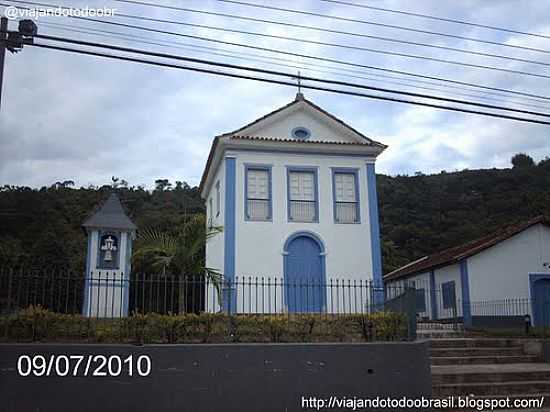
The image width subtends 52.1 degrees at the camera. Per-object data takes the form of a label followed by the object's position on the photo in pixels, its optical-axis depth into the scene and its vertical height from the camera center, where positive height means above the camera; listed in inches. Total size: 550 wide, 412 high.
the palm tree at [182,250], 495.8 +57.9
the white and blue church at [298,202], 651.5 +133.0
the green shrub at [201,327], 349.1 -7.6
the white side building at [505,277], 790.5 +50.2
